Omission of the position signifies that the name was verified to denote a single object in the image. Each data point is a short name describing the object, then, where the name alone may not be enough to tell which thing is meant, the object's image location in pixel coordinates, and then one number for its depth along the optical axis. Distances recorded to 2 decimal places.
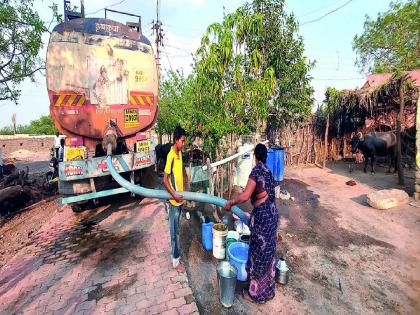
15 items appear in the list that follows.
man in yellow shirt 3.26
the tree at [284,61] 9.57
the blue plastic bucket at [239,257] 3.17
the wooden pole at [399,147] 7.53
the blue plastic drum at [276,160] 6.47
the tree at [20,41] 8.85
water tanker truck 4.58
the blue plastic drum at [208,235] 3.92
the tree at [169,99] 10.62
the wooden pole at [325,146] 11.24
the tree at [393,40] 20.42
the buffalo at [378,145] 10.20
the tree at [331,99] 11.75
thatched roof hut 9.77
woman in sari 2.79
